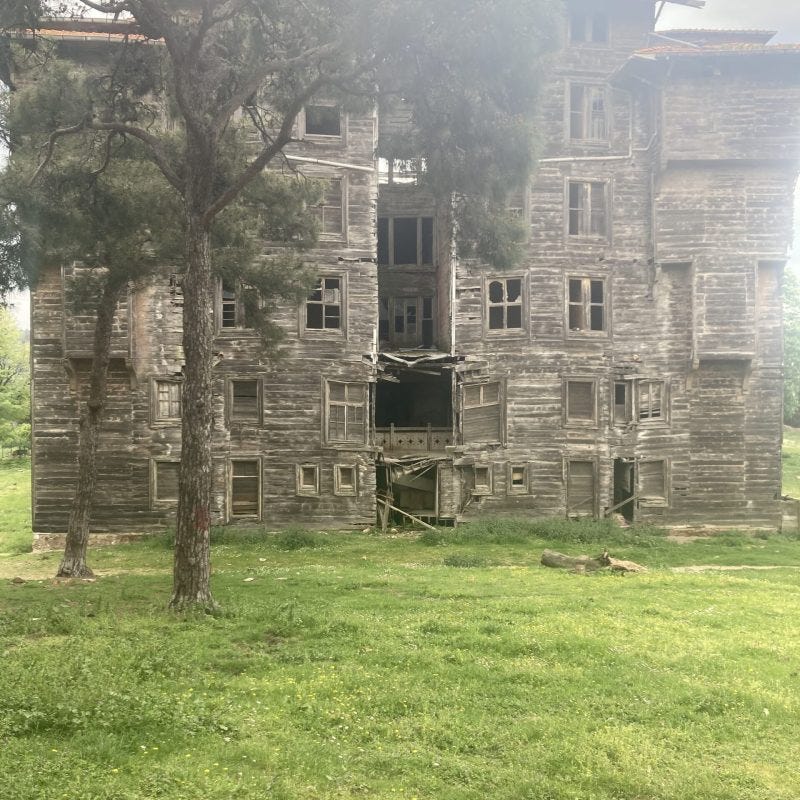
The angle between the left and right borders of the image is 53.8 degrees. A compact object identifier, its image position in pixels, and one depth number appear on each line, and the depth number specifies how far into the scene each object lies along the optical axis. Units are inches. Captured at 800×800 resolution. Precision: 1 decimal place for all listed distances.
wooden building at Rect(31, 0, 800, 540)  1167.6
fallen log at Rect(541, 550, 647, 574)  801.6
